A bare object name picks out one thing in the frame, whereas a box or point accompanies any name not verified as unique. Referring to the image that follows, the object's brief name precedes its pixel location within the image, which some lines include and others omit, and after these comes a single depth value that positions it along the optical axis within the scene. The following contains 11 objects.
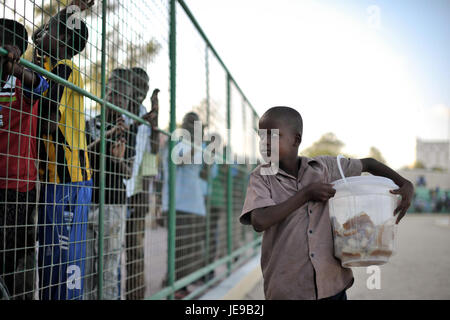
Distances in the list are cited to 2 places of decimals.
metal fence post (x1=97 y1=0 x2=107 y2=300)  2.79
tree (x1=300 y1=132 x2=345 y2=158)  47.91
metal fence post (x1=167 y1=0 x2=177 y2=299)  3.90
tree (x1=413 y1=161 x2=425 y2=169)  72.86
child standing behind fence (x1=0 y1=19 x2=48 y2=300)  2.23
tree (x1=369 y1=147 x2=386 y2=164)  54.04
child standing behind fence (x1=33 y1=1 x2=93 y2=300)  2.46
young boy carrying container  2.06
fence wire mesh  2.37
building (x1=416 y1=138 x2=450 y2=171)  77.44
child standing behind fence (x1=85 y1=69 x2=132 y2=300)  2.91
